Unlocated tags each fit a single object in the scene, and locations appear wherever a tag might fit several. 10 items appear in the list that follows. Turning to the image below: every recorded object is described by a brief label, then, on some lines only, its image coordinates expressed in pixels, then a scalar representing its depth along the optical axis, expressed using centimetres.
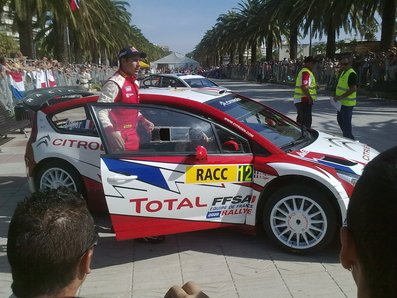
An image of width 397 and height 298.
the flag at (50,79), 1822
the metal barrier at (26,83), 1239
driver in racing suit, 430
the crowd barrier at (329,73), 2116
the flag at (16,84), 1335
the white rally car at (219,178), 401
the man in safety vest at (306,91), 859
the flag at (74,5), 2089
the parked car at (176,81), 1478
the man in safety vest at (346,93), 803
